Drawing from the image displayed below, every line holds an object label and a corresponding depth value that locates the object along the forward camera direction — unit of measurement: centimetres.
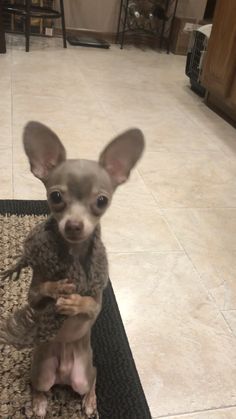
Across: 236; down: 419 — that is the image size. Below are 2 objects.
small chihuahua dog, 69
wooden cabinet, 258
